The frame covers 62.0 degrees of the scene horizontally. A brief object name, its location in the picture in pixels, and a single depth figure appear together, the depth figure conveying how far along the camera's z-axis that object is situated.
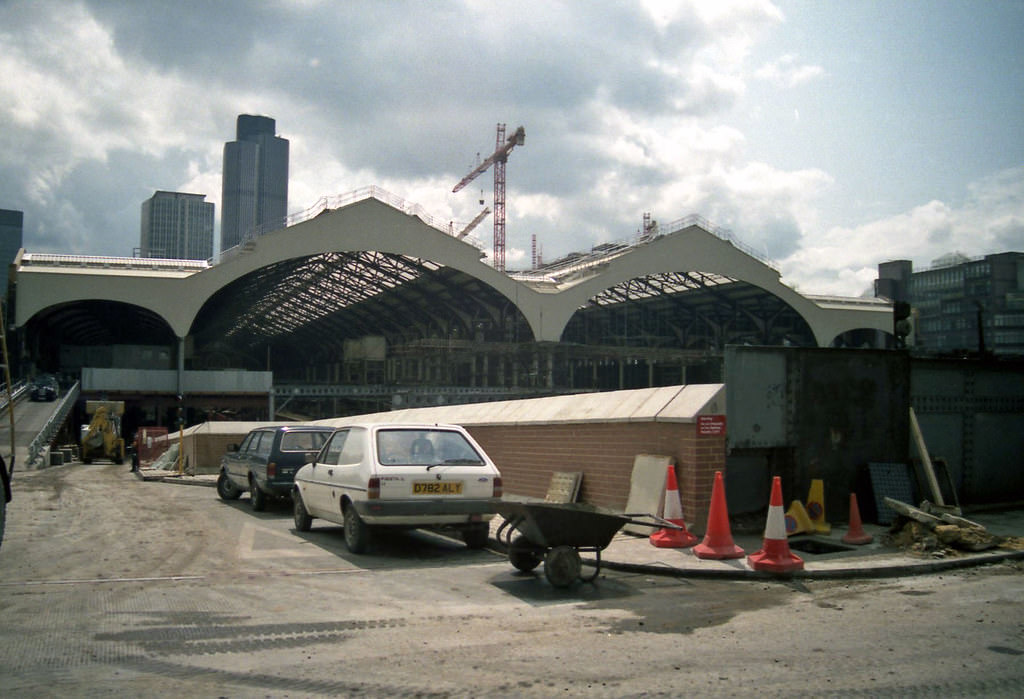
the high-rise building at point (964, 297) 96.75
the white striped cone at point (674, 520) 9.74
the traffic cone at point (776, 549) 8.26
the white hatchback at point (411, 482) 9.80
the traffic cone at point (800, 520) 10.34
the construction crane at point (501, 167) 104.38
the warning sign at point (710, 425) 10.41
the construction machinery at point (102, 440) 39.75
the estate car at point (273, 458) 14.93
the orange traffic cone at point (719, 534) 8.94
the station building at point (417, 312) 46.69
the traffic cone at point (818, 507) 10.48
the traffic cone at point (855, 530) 9.76
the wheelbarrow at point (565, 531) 7.73
